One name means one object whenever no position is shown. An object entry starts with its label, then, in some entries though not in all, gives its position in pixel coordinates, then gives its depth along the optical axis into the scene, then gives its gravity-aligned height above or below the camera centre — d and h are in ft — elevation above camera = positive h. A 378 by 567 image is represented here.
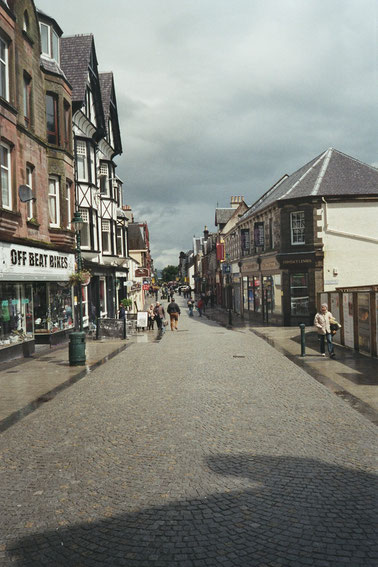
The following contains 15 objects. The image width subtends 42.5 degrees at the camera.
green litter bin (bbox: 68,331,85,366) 50.03 -5.57
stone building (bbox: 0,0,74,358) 54.90 +14.96
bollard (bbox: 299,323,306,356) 53.62 -5.87
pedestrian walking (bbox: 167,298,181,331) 93.40 -3.70
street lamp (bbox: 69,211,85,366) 50.03 -5.57
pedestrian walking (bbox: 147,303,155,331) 98.63 -5.27
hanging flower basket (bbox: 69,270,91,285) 68.11 +2.37
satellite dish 56.65 +12.13
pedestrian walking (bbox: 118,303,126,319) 96.41 -3.88
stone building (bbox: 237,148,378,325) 94.32 +10.12
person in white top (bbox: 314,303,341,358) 52.01 -4.08
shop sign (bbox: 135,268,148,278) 122.39 +5.48
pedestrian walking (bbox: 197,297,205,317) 147.43 -4.08
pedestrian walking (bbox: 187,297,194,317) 141.63 -4.87
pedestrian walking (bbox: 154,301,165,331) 90.79 -4.23
